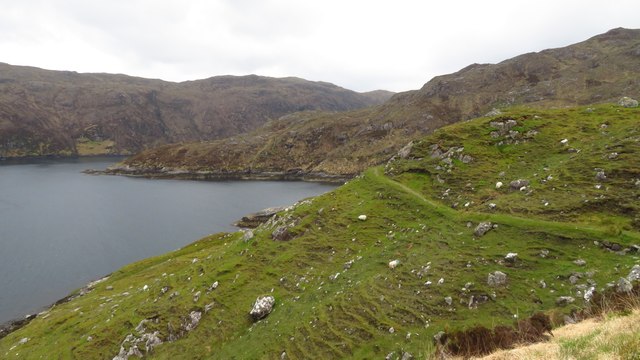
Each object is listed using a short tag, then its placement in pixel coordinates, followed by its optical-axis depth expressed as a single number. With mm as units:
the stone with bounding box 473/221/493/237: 32969
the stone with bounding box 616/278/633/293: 22391
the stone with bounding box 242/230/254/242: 48897
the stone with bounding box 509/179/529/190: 40125
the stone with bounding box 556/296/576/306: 23875
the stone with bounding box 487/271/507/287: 27172
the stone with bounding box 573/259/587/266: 26459
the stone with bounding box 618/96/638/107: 55150
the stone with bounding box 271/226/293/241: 45069
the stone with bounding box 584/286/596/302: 23453
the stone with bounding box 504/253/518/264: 28719
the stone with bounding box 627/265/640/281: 23441
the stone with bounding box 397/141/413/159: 55844
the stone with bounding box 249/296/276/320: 34141
